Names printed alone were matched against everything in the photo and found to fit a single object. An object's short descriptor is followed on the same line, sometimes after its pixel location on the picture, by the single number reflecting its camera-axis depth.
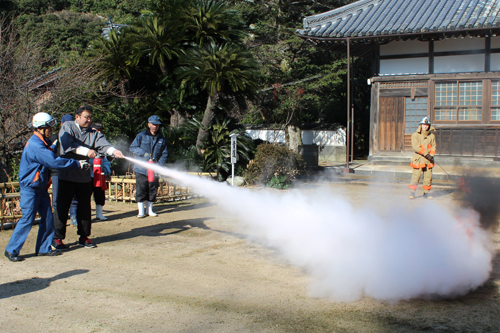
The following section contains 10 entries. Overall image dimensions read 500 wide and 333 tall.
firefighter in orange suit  10.15
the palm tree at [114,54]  13.39
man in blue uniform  5.58
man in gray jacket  6.11
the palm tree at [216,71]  11.95
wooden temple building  15.25
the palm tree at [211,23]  12.53
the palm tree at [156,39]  12.88
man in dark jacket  8.05
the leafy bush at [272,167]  11.38
